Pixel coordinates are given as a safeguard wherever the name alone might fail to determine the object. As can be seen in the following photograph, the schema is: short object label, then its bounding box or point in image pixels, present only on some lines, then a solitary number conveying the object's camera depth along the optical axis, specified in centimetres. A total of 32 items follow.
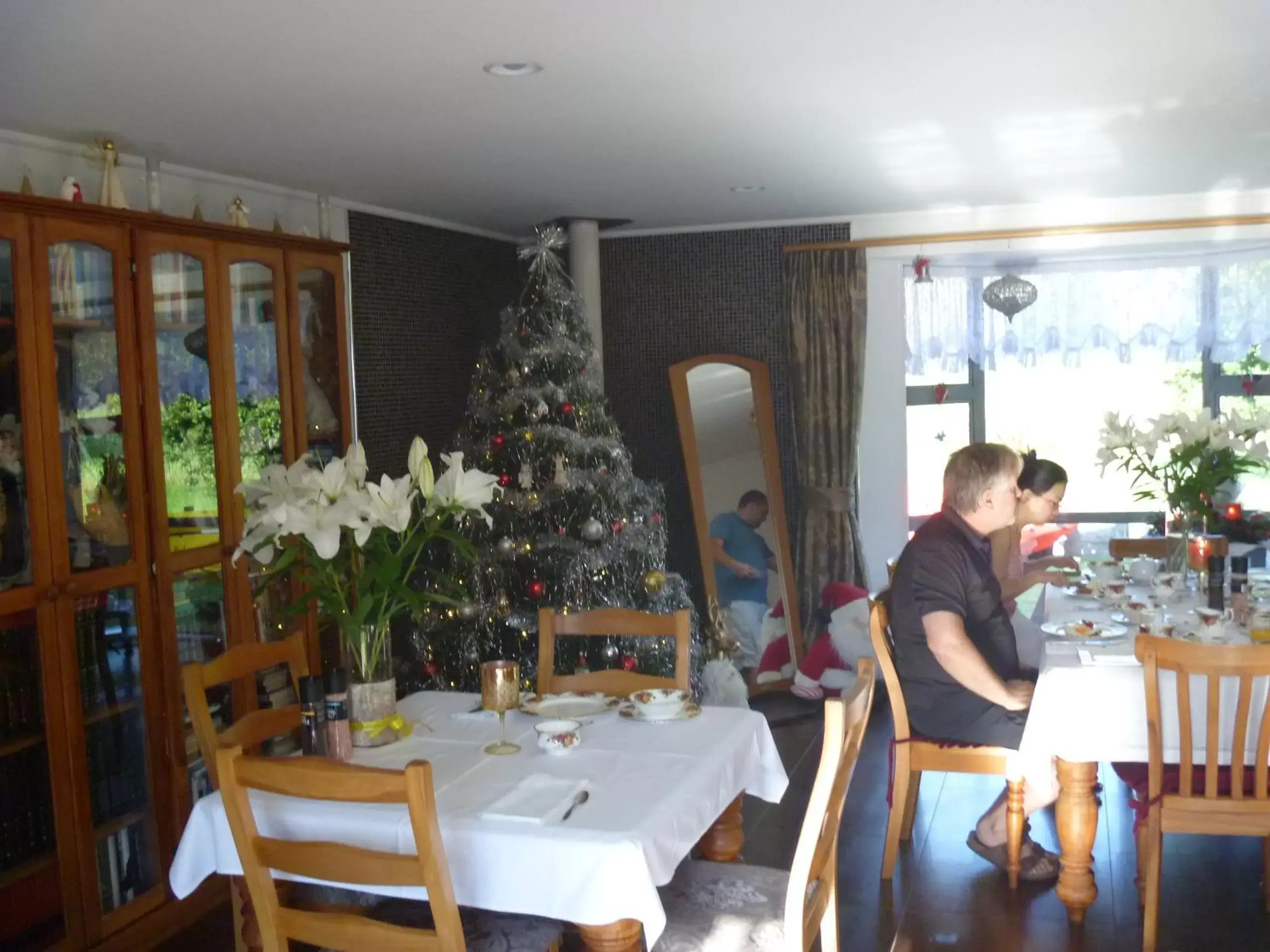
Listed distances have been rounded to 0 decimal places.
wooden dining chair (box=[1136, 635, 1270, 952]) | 256
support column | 539
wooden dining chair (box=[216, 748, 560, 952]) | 181
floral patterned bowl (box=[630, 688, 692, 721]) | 260
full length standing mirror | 559
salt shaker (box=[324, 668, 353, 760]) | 236
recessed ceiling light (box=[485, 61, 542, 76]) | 273
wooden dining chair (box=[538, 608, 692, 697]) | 294
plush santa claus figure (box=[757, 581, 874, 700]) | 522
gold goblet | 246
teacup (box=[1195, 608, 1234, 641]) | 301
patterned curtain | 561
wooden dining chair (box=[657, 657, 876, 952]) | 202
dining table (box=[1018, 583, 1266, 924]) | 282
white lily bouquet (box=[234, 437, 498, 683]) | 234
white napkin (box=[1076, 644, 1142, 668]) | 289
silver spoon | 210
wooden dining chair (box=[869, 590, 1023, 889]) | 322
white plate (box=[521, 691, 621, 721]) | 269
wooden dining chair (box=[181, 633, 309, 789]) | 248
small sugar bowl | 240
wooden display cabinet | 286
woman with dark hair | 417
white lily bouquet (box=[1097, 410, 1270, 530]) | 389
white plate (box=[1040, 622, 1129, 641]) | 315
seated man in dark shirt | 316
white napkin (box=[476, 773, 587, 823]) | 207
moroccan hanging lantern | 525
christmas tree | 444
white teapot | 400
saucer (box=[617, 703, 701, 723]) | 260
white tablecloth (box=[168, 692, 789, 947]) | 195
